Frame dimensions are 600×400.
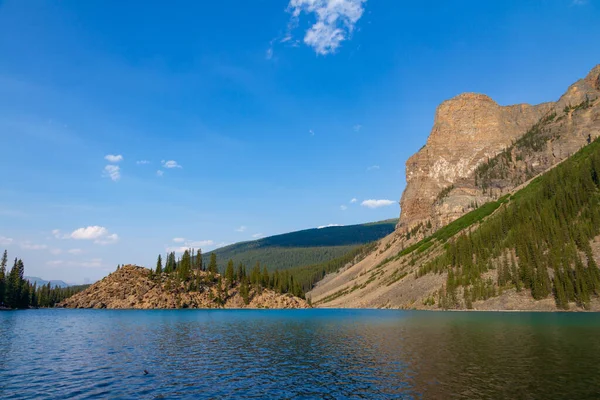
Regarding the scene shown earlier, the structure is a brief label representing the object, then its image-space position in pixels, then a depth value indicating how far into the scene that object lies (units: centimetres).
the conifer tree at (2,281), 17362
